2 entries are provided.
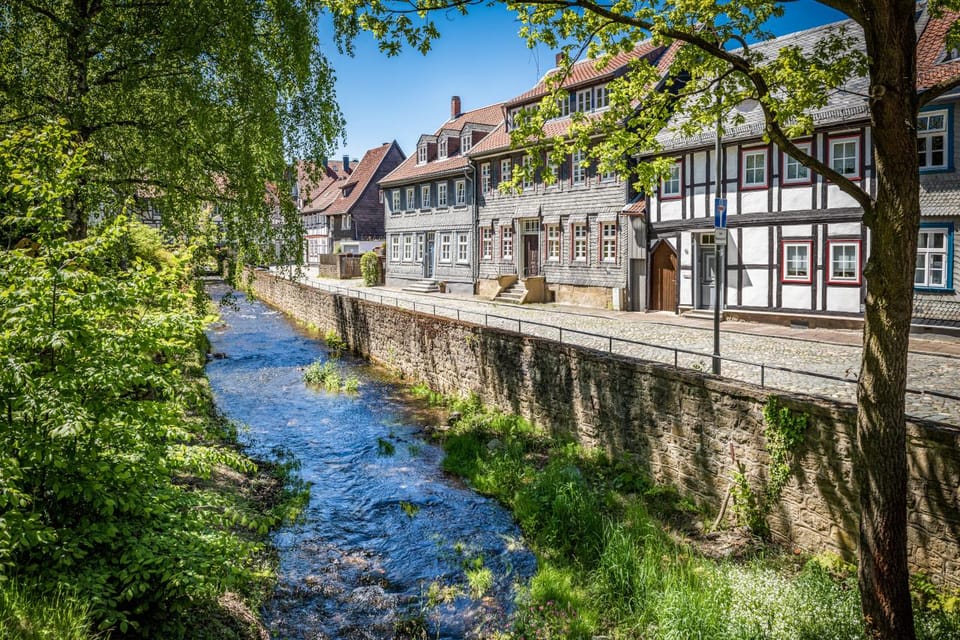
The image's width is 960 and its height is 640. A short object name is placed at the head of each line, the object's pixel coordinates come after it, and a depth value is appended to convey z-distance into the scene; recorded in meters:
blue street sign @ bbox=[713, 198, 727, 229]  11.20
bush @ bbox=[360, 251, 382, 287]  42.00
